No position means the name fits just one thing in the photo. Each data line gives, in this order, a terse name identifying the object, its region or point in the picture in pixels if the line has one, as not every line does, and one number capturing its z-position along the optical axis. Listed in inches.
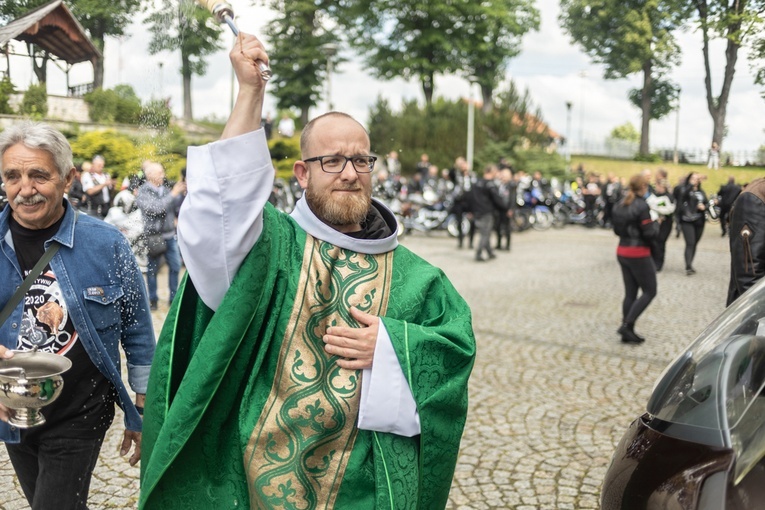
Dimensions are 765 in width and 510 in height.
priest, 79.8
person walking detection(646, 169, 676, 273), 449.1
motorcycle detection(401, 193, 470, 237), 770.8
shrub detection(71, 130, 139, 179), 184.8
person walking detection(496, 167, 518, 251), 629.6
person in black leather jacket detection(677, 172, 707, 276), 396.1
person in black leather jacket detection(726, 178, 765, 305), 163.6
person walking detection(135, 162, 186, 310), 316.2
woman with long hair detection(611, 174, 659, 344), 302.8
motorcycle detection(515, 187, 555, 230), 849.7
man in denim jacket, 98.9
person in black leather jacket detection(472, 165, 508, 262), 574.6
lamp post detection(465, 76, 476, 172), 1145.0
